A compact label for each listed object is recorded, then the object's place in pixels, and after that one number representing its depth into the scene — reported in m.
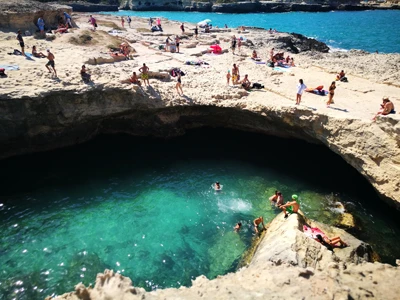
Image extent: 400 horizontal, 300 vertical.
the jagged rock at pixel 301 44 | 41.74
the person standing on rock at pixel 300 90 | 17.67
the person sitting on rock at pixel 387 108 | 15.41
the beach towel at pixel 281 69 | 25.67
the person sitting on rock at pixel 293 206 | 13.92
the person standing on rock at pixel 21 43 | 21.98
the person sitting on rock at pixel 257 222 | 14.63
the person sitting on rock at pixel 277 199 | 15.94
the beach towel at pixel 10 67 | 19.05
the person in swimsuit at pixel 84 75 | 19.06
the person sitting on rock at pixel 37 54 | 22.23
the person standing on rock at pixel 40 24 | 27.84
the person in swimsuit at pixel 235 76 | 21.63
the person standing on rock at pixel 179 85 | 20.27
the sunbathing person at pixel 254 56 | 29.21
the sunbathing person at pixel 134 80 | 19.94
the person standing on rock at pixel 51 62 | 18.65
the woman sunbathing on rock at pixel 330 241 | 12.21
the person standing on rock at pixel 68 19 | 32.83
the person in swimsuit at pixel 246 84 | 21.16
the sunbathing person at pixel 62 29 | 29.22
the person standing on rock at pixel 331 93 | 17.59
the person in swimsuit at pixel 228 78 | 21.40
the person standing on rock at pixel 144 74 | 20.34
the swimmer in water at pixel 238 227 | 14.72
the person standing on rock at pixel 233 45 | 30.47
